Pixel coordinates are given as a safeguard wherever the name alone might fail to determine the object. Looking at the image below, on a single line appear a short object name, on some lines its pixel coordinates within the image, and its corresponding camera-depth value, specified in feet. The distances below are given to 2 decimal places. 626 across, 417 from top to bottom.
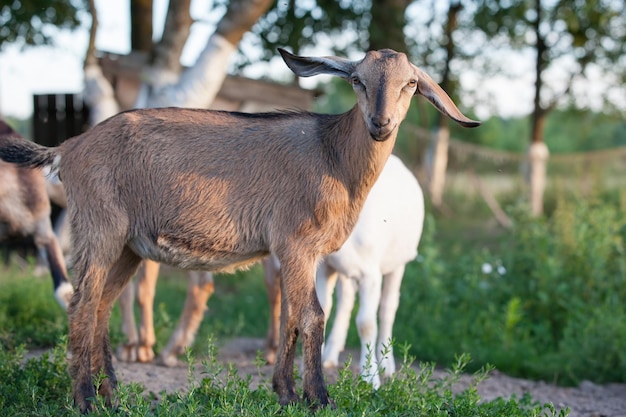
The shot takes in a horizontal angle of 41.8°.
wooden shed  34.30
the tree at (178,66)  29.25
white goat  19.21
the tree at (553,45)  51.13
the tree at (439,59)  57.67
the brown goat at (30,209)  22.41
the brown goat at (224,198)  15.39
